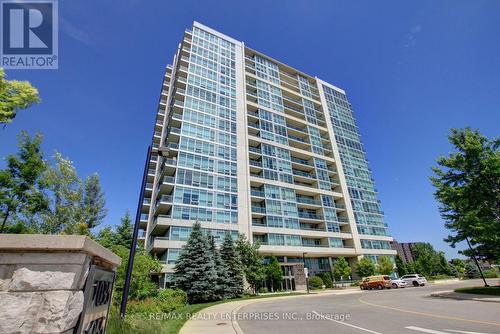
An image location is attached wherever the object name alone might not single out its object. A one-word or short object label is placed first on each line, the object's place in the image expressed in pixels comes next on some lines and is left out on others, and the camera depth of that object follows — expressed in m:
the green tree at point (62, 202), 22.92
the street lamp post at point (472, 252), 21.12
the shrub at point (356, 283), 45.77
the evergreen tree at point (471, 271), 58.68
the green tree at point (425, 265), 59.88
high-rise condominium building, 39.66
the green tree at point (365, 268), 47.72
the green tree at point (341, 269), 45.81
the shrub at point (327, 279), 44.66
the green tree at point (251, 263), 33.16
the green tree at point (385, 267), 49.37
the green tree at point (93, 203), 28.14
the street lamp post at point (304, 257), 44.78
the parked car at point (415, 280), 39.17
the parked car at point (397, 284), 37.38
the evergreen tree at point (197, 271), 25.94
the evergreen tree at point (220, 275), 27.62
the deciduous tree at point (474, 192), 19.62
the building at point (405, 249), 105.38
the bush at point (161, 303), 14.10
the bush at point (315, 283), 43.12
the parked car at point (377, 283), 35.94
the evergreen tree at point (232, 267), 29.30
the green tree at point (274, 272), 37.72
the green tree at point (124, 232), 31.95
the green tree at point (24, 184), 15.68
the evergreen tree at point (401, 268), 55.68
